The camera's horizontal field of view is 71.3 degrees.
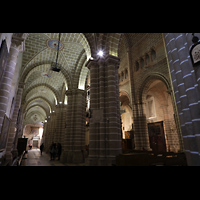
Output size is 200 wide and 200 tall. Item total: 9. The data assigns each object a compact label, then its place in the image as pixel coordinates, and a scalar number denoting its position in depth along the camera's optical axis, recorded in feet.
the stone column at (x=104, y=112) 18.51
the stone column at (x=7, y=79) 14.43
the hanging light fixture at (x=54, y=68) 30.66
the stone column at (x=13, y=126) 27.68
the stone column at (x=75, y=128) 31.07
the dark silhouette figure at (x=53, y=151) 34.73
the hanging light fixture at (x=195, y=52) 8.05
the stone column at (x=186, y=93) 7.91
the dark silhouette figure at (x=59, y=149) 36.99
